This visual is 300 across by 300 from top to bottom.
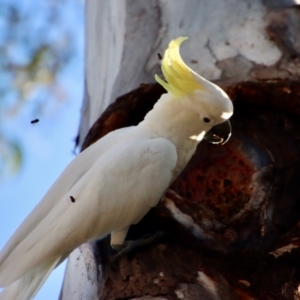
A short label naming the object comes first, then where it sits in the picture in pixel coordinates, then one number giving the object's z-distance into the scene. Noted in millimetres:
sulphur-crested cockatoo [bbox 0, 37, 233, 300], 8267
